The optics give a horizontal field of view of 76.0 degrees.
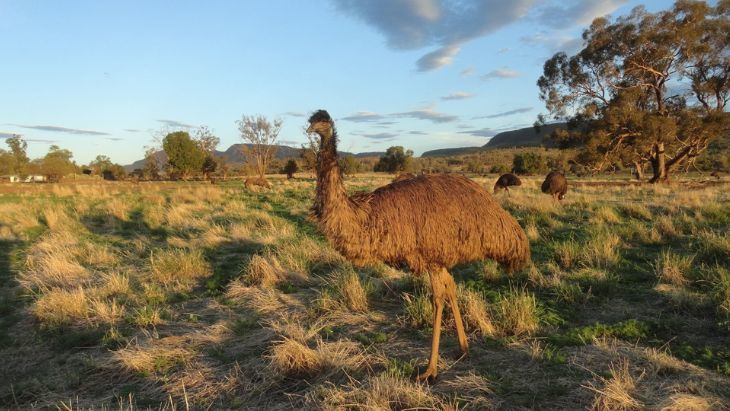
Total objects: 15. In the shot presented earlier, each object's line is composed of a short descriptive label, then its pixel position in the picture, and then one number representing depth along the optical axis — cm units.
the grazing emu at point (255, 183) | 2991
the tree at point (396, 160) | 6688
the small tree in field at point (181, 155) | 5728
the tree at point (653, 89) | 2678
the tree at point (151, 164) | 6825
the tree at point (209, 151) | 6181
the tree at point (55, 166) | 5685
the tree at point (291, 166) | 5378
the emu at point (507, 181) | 2194
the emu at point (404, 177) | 481
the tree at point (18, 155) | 5984
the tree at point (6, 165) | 5903
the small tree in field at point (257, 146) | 5844
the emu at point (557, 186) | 1750
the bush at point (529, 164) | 5661
